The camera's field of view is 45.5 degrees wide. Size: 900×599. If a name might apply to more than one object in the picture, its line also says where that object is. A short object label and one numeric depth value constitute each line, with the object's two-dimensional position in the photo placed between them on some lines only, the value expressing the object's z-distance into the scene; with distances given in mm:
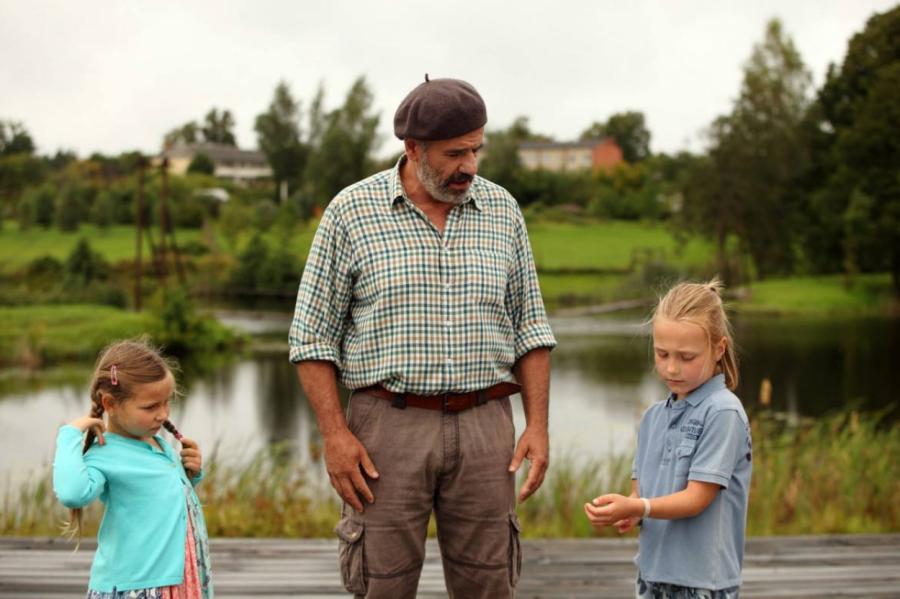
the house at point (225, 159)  63688
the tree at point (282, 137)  47438
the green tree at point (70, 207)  37969
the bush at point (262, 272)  34906
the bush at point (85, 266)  29547
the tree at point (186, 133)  68312
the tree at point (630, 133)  68688
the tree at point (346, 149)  42906
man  2475
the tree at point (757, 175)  32781
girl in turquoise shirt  2357
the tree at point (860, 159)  27234
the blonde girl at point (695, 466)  2254
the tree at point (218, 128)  72562
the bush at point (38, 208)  38219
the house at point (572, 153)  69562
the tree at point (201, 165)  58500
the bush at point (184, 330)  21266
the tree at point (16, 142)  43497
